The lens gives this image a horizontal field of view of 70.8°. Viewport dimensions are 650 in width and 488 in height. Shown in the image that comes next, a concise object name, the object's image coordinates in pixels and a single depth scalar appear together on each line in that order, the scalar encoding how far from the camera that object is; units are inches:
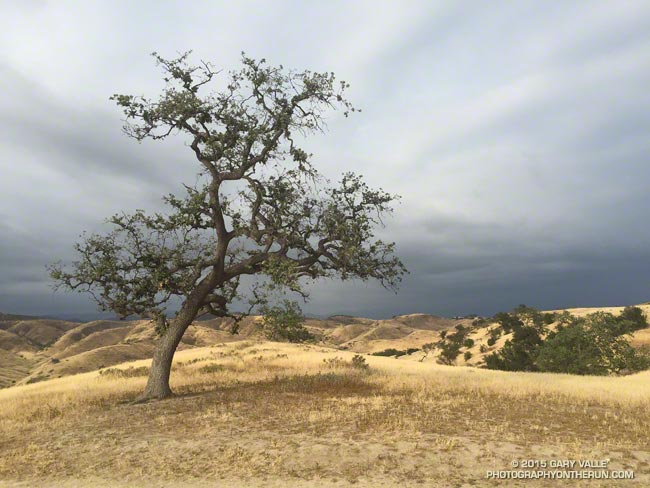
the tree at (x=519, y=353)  2037.4
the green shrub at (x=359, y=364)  1215.5
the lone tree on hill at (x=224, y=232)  757.3
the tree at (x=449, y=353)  2807.8
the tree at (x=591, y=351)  1438.2
